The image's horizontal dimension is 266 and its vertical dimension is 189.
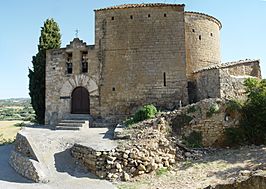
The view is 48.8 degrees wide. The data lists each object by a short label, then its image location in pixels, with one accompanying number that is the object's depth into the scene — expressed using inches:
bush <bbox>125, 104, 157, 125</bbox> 534.6
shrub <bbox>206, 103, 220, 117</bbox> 496.1
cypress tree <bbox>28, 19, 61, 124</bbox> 767.1
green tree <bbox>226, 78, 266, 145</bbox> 489.1
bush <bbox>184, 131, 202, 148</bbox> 481.4
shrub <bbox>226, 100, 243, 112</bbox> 499.8
